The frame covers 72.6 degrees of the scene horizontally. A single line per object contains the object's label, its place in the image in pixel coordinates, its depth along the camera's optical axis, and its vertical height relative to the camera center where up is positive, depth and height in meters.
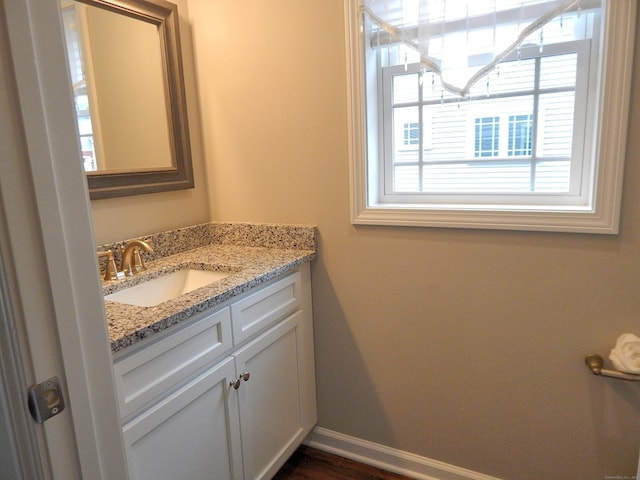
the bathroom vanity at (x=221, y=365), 1.09 -0.60
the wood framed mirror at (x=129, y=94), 1.50 +0.27
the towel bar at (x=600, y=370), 1.27 -0.66
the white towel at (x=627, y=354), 1.25 -0.60
